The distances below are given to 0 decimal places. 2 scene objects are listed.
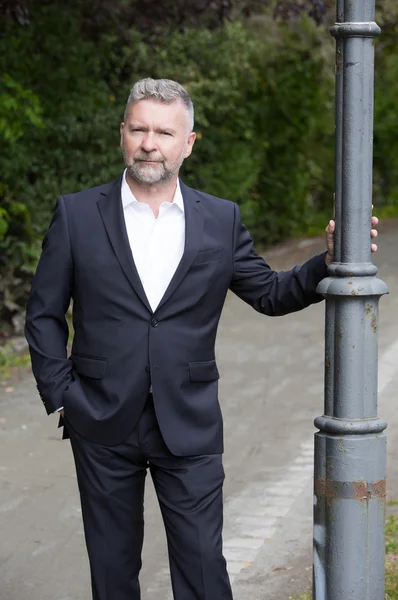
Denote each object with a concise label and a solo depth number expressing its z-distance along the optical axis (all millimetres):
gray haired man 6510
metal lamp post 6127
